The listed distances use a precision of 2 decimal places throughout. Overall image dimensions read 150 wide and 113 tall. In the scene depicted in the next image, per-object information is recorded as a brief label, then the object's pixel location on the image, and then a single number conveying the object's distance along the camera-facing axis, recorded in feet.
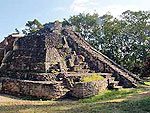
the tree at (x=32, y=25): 69.41
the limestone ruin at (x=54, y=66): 32.31
